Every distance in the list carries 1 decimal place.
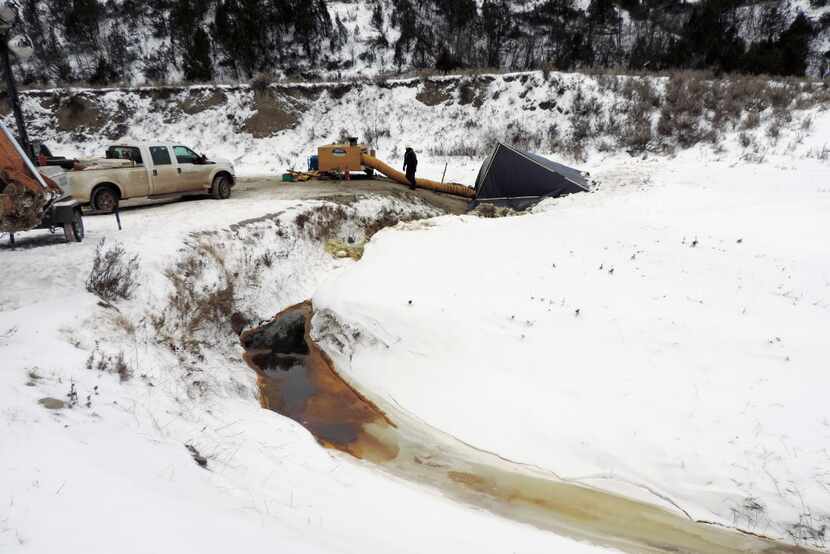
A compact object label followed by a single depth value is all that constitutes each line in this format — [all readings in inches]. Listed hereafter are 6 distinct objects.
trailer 235.1
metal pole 361.4
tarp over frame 580.1
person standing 611.5
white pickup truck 411.5
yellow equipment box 623.5
